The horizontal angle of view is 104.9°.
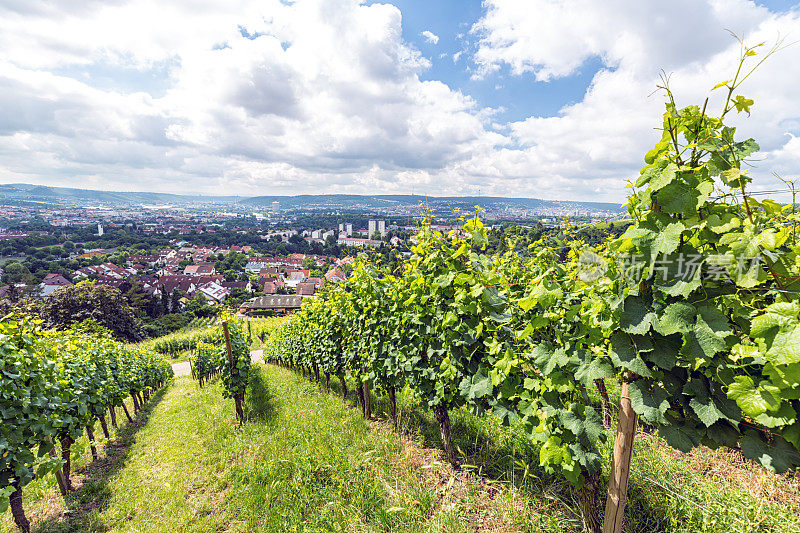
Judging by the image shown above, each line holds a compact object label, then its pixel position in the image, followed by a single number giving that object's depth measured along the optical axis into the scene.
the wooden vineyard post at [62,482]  4.81
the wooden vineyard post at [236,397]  6.87
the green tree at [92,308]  36.22
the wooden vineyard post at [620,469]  2.11
